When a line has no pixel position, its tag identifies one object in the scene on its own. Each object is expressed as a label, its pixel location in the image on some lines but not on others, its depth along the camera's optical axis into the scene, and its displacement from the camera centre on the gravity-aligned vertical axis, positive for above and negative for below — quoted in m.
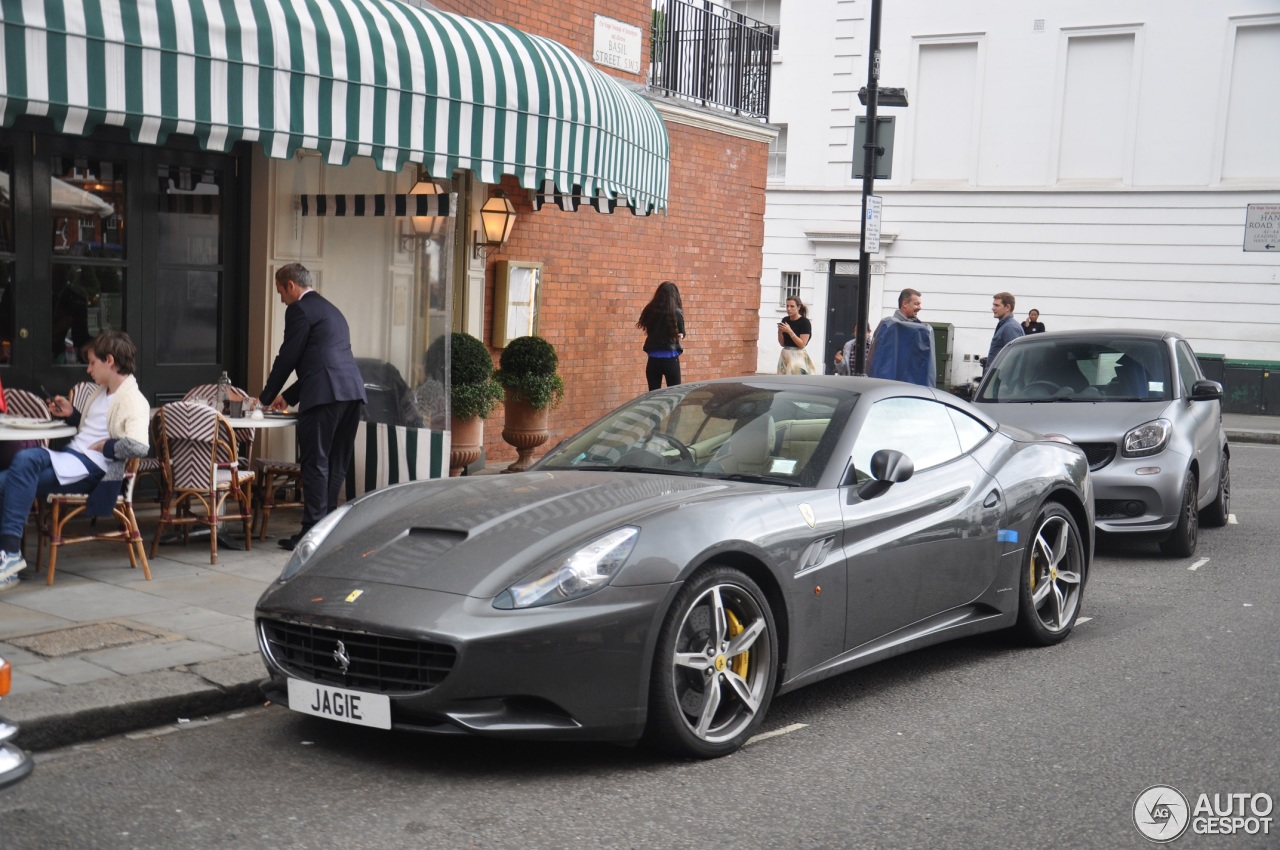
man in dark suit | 8.60 -0.76
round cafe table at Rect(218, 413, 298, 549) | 8.66 -1.11
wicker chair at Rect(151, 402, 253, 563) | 8.02 -1.28
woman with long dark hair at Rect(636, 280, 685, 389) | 13.55 -0.60
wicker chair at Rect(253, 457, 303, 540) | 9.19 -1.58
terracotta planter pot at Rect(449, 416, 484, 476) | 11.16 -1.49
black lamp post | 14.83 +1.24
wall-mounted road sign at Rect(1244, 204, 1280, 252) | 25.30 +1.34
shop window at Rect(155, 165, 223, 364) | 9.95 -0.12
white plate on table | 7.68 -1.04
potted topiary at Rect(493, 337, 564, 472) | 12.20 -1.10
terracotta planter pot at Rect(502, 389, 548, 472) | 12.34 -1.48
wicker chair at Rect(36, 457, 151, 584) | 7.38 -1.56
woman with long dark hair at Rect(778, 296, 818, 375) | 14.51 -0.71
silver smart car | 9.58 -0.92
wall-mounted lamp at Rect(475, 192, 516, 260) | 12.41 +0.38
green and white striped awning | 6.80 +1.00
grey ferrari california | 4.51 -1.12
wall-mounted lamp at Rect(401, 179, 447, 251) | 10.08 +0.25
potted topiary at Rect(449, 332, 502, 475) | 11.12 -1.11
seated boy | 7.28 -1.11
